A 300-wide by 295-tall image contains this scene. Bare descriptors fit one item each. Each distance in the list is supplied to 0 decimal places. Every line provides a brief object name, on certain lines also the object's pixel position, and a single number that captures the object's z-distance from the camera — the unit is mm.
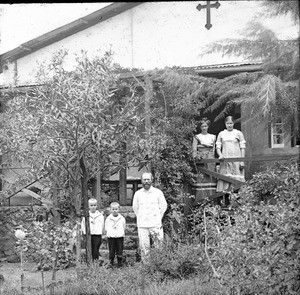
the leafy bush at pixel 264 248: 5270
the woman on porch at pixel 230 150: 12086
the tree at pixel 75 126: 8789
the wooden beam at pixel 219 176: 11966
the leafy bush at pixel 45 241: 7855
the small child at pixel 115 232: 10891
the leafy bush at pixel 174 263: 8562
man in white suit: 10711
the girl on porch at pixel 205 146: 12492
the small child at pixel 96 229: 10805
